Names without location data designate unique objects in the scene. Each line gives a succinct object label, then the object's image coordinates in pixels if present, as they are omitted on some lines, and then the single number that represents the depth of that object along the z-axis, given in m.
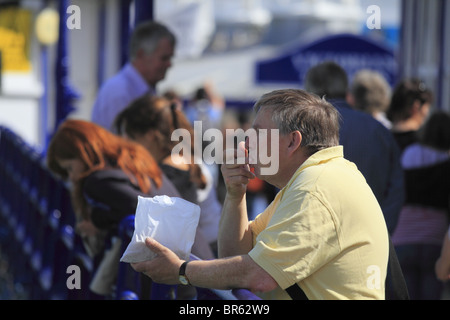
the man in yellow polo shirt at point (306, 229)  3.77
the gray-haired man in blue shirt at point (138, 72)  9.37
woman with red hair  6.59
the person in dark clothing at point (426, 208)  8.98
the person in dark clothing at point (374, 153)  6.84
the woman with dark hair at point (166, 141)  7.40
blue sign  23.59
